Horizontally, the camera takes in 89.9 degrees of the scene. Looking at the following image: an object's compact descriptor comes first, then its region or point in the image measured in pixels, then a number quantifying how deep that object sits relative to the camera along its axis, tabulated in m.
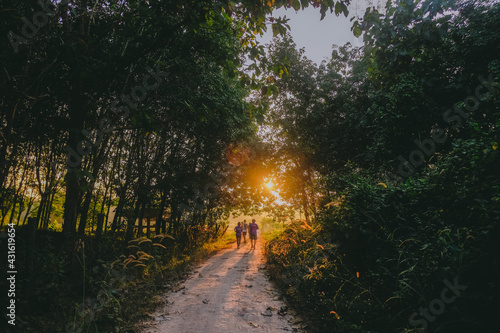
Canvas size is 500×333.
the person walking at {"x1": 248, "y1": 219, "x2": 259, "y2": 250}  16.30
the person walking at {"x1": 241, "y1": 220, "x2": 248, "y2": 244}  19.28
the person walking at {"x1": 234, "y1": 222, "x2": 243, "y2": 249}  17.83
